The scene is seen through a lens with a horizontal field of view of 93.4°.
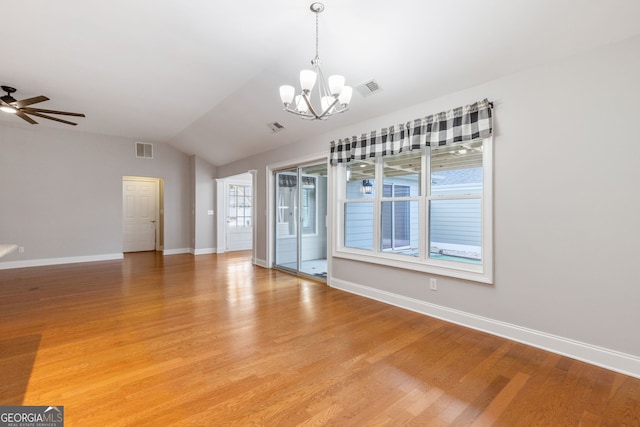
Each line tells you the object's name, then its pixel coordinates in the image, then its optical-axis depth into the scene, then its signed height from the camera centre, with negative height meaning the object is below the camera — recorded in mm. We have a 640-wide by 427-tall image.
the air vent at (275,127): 4996 +1465
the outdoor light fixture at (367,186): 4348 +389
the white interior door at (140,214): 8438 -2
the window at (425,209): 3170 +51
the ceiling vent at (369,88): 3418 +1455
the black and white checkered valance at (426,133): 2977 +911
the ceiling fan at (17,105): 3982 +1499
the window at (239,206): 8742 +221
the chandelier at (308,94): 2305 +972
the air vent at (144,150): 7605 +1629
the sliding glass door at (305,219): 5621 -111
